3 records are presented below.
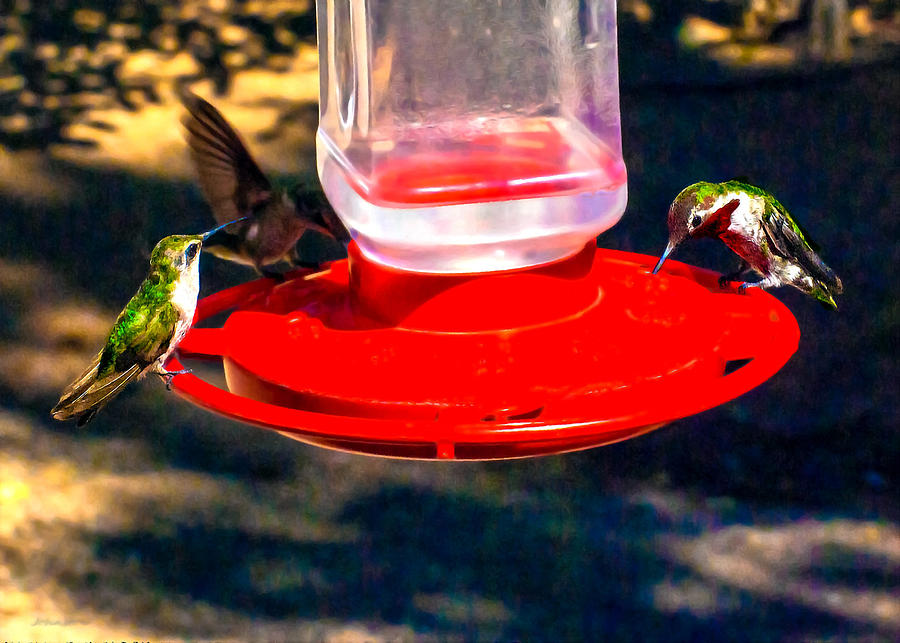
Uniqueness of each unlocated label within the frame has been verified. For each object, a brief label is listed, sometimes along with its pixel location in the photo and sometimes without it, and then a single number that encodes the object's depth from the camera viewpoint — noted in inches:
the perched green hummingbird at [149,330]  70.7
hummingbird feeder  67.7
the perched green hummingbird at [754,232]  71.2
